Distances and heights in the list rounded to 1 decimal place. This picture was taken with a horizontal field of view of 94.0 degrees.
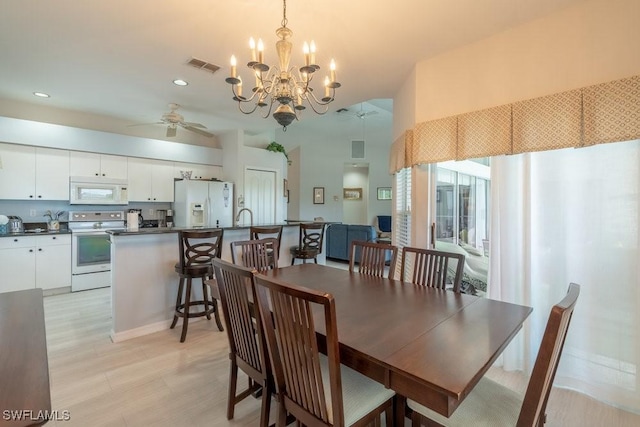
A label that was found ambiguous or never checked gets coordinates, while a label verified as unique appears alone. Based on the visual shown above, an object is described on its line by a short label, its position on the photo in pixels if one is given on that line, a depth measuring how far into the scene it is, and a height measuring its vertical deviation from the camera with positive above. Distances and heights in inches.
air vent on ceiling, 115.5 +58.2
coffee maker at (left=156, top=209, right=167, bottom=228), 217.3 -4.6
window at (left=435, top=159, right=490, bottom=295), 106.5 -1.0
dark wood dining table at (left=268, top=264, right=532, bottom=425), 39.5 -20.9
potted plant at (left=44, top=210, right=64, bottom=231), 175.8 -5.9
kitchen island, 114.1 -28.3
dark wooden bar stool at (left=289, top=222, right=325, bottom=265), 159.3 -17.6
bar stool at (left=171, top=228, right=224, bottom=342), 114.1 -21.6
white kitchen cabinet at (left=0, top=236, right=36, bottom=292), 152.0 -27.7
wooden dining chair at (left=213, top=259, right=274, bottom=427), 57.9 -24.3
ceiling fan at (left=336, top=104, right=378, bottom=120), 272.9 +92.0
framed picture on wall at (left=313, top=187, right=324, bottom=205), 339.3 +18.5
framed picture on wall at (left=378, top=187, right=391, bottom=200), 386.9 +24.9
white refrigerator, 202.1 +5.3
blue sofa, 245.8 -21.3
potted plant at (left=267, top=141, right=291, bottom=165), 244.1 +52.7
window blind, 135.5 +1.6
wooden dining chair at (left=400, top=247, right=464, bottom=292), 80.7 -16.0
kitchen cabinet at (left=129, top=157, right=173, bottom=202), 197.5 +20.8
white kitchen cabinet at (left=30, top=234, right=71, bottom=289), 161.8 -28.2
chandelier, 72.1 +34.8
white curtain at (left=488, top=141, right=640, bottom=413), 76.1 -11.5
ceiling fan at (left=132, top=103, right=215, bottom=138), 154.3 +46.6
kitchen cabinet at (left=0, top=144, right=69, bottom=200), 158.6 +20.5
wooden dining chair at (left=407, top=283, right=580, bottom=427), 38.3 -31.7
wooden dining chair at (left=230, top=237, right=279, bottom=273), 97.0 -14.1
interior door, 227.0 +12.6
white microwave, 177.3 +11.9
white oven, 172.1 -24.6
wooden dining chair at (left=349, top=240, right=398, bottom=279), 96.6 -15.4
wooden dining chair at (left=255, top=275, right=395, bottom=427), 44.1 -26.3
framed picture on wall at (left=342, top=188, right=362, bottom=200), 410.6 +26.1
